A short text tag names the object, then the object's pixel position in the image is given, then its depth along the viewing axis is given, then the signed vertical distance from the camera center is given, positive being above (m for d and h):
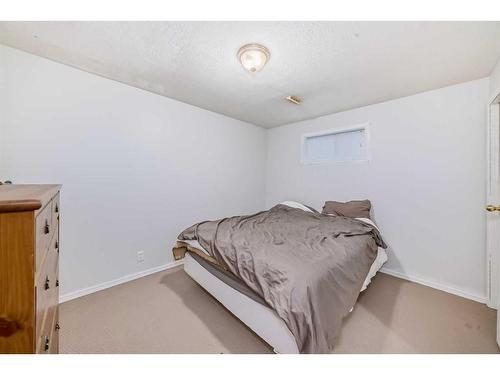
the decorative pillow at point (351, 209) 2.66 -0.31
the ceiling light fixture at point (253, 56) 1.58 +1.04
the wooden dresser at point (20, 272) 0.53 -0.24
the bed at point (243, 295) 1.22 -0.85
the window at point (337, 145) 2.90 +0.63
